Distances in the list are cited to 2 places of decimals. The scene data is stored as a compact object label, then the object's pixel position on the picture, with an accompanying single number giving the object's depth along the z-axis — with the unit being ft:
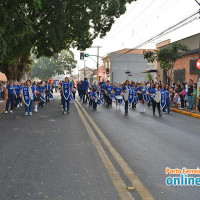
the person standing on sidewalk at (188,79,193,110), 53.72
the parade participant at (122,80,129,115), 45.85
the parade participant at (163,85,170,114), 49.37
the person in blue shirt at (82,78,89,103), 68.08
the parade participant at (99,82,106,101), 61.30
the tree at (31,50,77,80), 281.95
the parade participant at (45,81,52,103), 71.17
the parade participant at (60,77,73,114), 45.09
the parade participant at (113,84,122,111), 53.93
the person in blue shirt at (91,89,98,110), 53.47
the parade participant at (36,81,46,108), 57.22
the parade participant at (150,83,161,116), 45.12
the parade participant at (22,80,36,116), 44.80
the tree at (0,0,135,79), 64.69
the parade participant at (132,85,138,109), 56.14
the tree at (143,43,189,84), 68.40
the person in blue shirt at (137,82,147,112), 50.44
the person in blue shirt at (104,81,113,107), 58.49
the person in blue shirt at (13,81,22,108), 55.47
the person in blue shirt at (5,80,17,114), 48.44
